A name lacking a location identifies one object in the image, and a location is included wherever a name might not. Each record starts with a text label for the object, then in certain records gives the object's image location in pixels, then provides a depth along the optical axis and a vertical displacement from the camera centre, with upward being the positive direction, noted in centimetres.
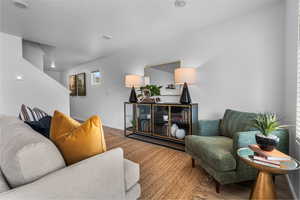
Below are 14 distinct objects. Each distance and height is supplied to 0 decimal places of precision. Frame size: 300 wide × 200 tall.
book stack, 103 -49
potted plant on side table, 112 -35
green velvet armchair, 131 -57
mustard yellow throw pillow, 82 -26
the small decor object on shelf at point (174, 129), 253 -62
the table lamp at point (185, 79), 237 +32
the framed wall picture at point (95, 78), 441 +66
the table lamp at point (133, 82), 312 +34
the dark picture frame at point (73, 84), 539 +53
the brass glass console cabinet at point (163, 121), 242 -49
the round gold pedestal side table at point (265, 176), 99 -66
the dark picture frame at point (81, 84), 495 +51
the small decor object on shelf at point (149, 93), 283 +8
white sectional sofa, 58 -37
